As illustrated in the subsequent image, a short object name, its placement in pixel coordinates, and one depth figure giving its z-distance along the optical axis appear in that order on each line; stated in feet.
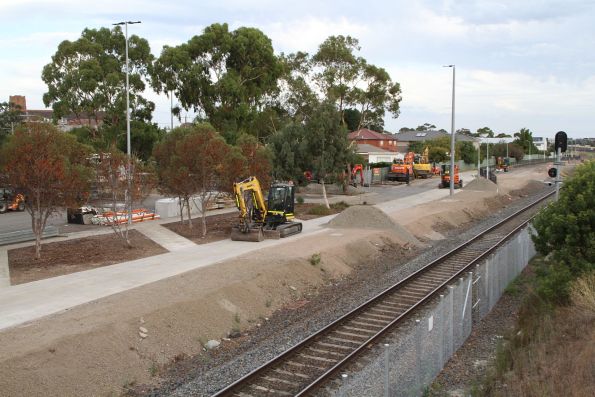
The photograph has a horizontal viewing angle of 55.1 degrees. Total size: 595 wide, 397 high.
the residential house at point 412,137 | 392.63
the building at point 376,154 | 272.72
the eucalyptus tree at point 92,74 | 140.26
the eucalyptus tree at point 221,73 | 157.48
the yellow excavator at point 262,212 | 84.07
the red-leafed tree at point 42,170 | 65.26
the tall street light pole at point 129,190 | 77.97
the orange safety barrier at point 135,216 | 96.98
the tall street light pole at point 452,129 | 146.57
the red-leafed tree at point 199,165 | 84.89
